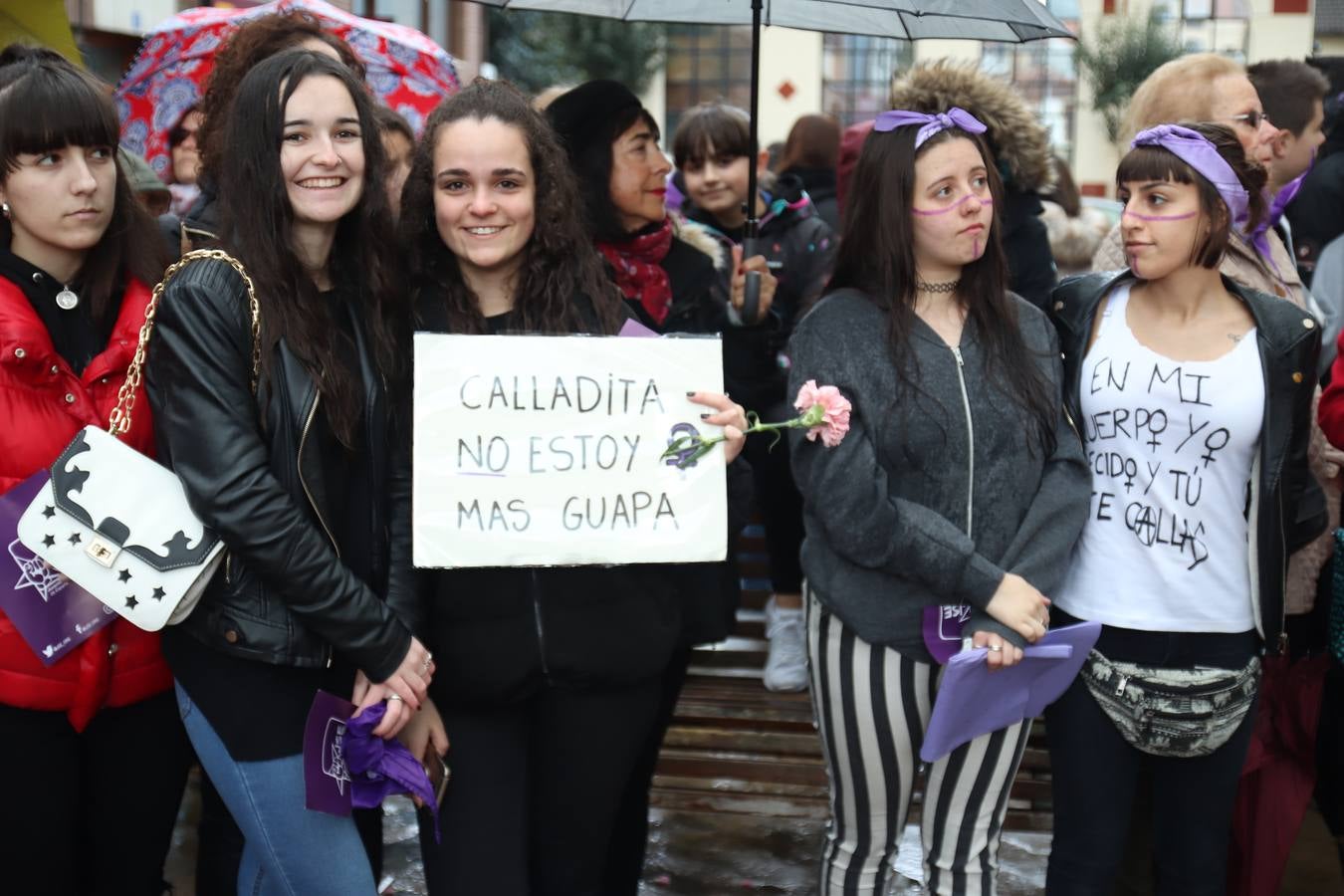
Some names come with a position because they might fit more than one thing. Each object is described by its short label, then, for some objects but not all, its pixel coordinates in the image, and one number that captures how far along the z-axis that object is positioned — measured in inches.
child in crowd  193.3
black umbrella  131.3
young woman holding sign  101.4
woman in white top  110.6
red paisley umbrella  174.7
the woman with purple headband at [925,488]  108.3
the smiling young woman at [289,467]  90.4
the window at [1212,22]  1398.9
